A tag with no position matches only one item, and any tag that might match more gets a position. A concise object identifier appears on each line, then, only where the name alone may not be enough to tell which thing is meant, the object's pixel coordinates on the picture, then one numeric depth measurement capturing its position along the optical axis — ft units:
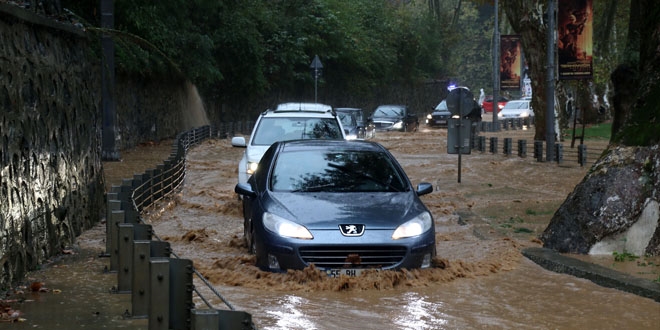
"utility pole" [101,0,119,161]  81.61
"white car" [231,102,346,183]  58.95
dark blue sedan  33.68
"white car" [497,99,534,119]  205.05
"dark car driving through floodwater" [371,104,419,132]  165.37
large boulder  40.91
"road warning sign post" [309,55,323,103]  143.13
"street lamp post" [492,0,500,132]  168.25
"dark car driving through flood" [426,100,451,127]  186.19
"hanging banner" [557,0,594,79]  91.71
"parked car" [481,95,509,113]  279.90
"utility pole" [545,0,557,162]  93.15
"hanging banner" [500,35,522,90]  148.15
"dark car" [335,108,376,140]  111.34
